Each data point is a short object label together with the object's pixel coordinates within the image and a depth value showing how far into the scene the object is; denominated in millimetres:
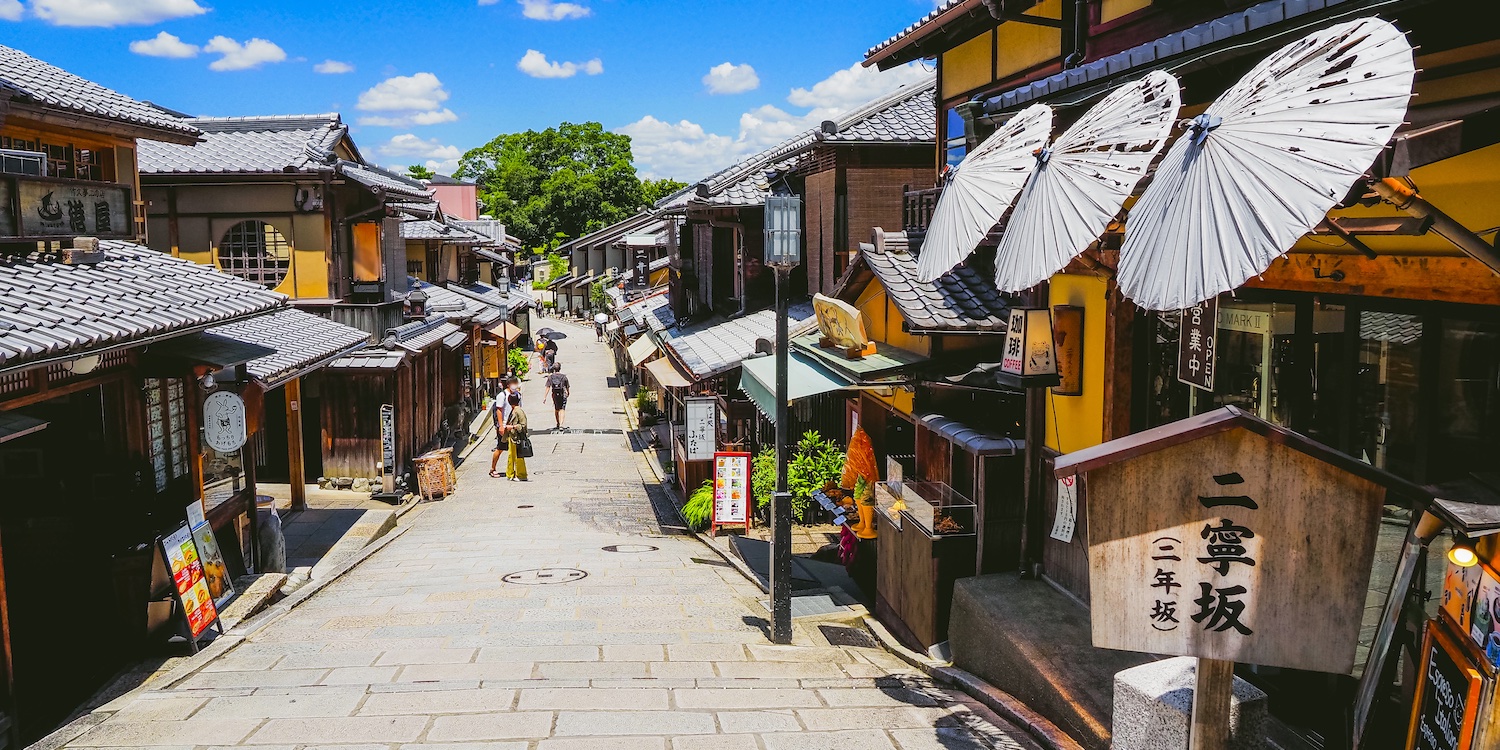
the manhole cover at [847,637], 13094
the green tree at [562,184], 89125
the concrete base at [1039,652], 8055
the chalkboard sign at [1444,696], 4566
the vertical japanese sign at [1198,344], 7953
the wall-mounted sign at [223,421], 14102
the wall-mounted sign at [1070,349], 10500
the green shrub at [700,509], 19891
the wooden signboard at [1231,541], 4852
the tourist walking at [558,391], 35344
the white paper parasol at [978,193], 6695
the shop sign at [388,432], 23859
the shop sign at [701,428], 20719
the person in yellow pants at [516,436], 25656
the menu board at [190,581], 11617
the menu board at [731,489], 18656
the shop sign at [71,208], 10781
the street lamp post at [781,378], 12641
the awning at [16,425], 8992
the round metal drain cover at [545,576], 15227
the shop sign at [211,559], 12805
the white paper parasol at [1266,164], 4062
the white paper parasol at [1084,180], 5590
